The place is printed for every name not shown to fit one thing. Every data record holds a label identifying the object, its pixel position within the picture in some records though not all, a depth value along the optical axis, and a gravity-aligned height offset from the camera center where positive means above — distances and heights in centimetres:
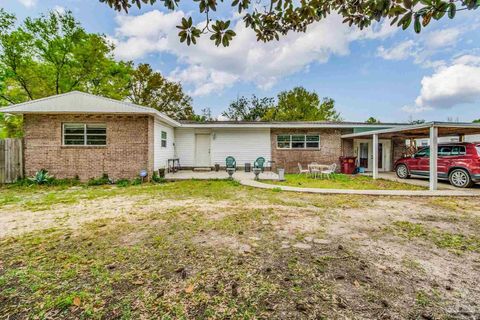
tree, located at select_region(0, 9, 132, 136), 1567 +732
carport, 821 +118
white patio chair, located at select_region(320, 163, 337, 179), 1139 -63
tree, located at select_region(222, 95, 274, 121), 3556 +787
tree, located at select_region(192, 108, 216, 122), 3418 +649
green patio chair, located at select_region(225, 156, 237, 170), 1421 -23
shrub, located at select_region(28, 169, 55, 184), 964 -90
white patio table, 1168 -61
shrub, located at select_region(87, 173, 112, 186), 977 -104
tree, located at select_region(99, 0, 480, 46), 155 +136
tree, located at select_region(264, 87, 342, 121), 3431 +786
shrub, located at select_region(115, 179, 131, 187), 955 -110
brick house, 966 +94
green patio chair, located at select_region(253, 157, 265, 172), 1399 -25
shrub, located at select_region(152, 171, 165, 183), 1051 -99
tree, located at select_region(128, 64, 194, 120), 2786 +807
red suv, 851 -20
